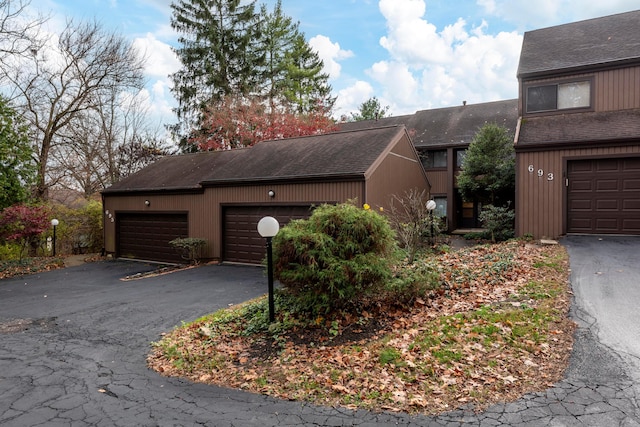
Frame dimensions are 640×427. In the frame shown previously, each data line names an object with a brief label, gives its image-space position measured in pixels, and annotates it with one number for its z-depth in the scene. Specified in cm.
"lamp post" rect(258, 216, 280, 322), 600
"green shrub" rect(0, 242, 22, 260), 1532
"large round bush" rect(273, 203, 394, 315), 566
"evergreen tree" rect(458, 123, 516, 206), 1516
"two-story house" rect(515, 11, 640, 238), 1055
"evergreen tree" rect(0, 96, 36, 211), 1343
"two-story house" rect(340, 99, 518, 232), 1992
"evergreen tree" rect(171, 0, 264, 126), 2506
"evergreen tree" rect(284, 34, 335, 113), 2675
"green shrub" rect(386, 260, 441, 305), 607
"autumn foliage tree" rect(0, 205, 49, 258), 1338
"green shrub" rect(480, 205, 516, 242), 1306
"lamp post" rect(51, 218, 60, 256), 1474
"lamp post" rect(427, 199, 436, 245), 1160
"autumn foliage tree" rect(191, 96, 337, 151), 2127
